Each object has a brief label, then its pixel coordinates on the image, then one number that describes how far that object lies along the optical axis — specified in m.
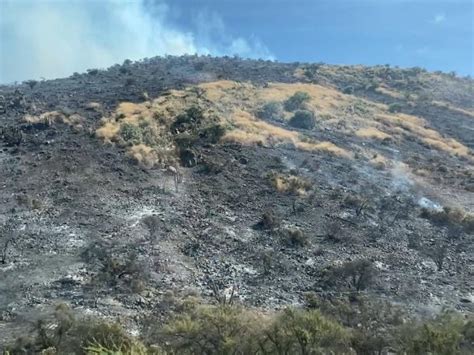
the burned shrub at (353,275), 27.47
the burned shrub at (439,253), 30.40
